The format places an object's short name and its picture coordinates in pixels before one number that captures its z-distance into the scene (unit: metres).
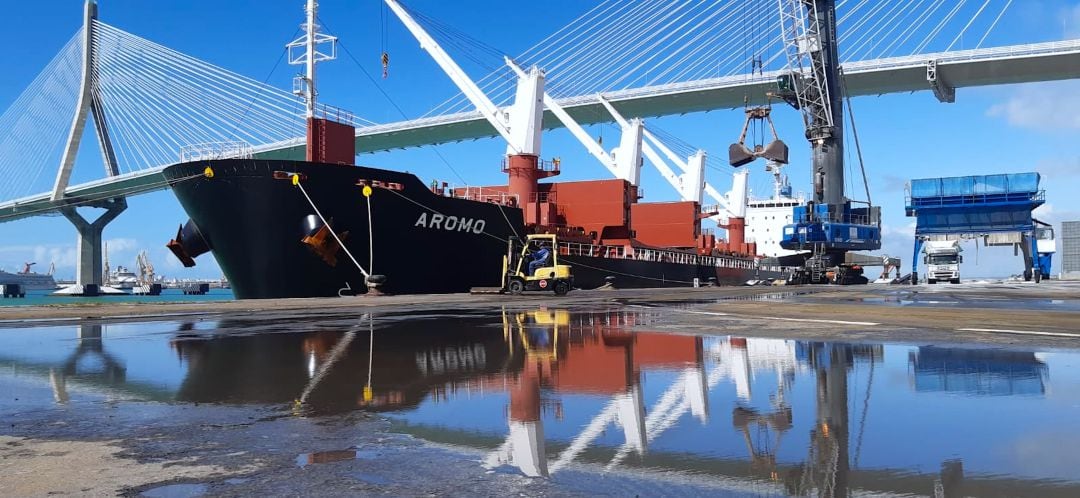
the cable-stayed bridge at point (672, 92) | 54.53
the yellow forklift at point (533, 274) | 25.66
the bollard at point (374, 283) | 22.66
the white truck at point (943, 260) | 48.11
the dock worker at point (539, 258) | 26.23
